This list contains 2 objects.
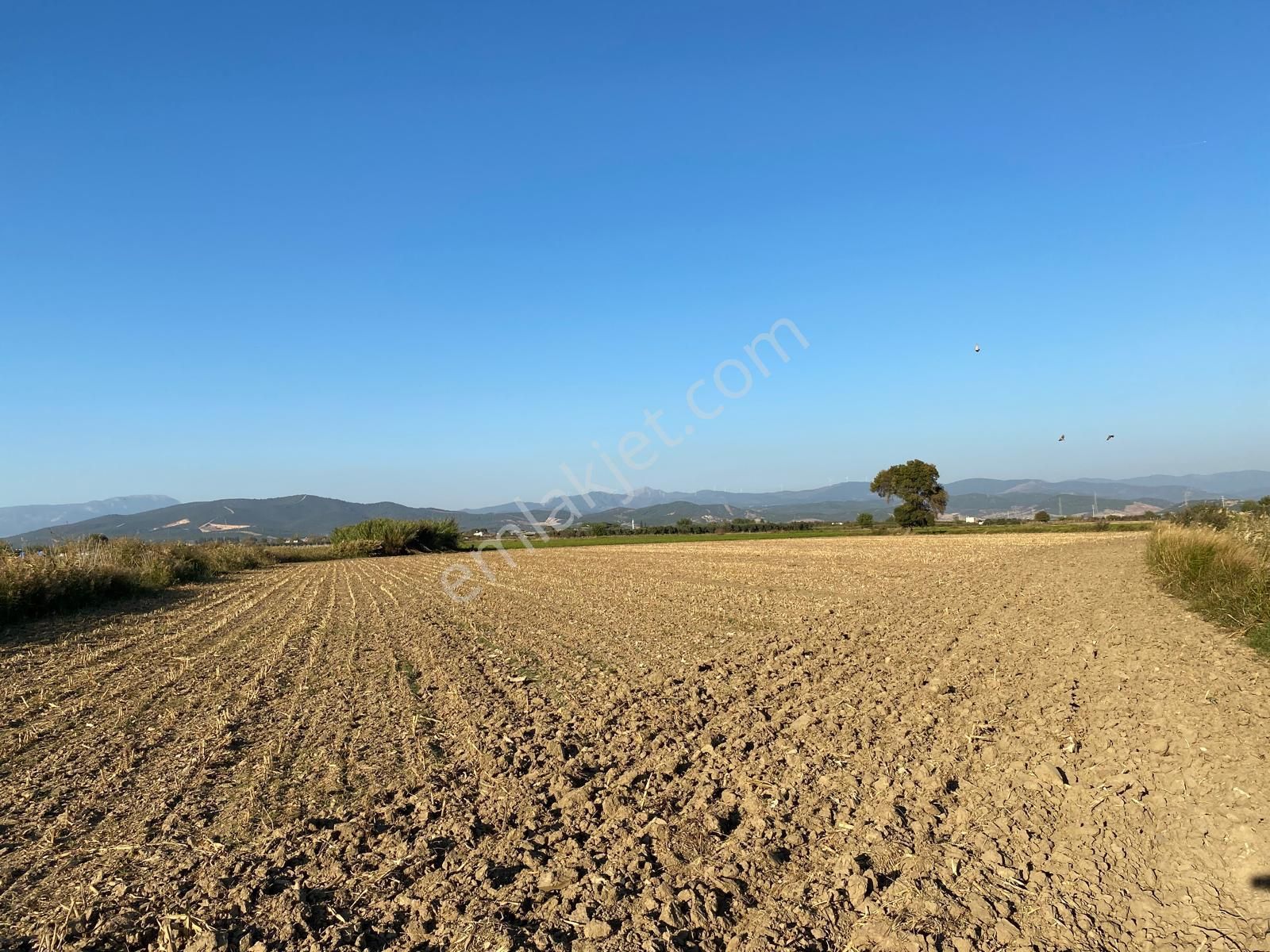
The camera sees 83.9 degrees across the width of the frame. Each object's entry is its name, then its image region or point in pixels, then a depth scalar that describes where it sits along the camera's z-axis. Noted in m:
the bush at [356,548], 60.00
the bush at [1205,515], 36.71
